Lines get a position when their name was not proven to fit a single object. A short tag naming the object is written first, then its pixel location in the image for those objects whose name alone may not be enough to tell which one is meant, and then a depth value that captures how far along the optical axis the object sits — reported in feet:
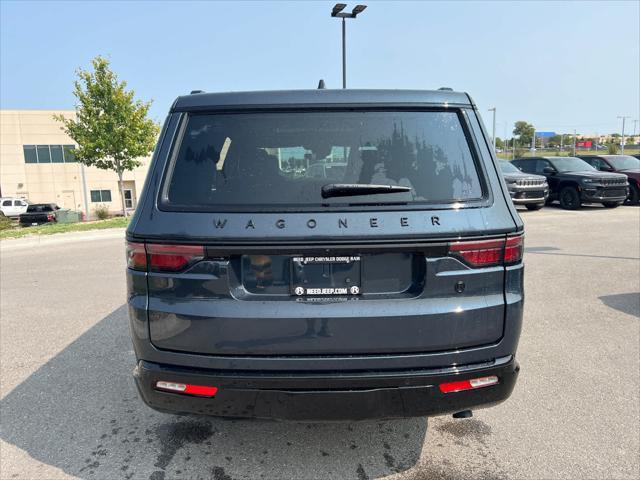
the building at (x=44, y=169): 165.78
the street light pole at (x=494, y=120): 216.49
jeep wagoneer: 7.00
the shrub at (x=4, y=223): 70.84
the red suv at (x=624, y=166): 59.82
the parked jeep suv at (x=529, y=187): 51.16
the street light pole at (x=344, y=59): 59.72
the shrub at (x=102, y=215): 103.96
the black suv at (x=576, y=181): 53.26
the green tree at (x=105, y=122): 77.20
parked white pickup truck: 132.67
